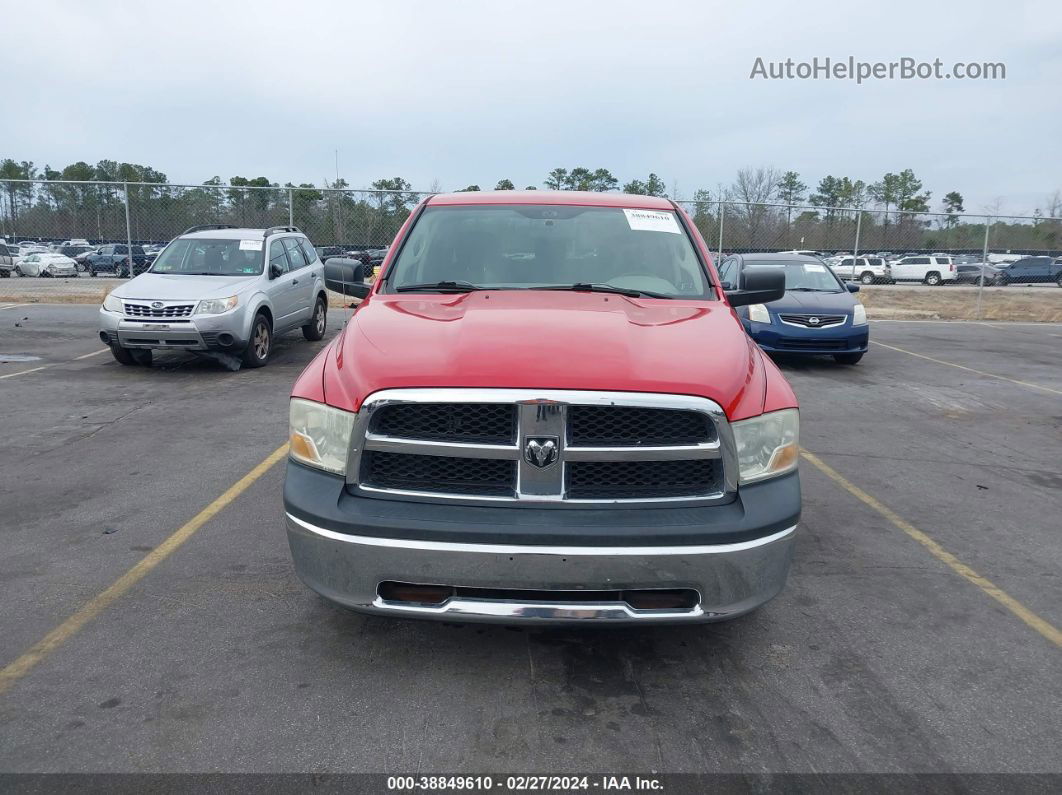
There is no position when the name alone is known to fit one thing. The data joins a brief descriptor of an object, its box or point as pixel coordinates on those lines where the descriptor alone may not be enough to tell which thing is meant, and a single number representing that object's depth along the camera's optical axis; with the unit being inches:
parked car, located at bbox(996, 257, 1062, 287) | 1530.5
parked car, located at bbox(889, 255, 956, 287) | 1493.6
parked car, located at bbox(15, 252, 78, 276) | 1387.8
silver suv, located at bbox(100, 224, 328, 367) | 377.4
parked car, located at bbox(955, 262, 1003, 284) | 1540.4
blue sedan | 430.9
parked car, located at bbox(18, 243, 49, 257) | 1433.9
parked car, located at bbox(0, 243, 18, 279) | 1266.2
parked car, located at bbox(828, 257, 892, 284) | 1405.0
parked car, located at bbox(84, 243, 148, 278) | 910.4
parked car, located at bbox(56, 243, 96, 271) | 1376.7
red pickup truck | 107.7
